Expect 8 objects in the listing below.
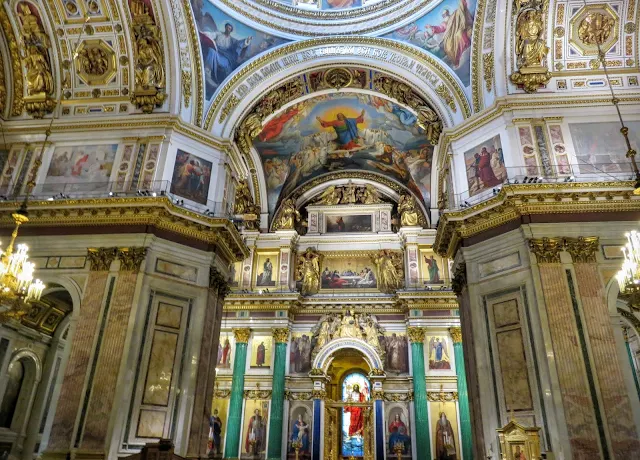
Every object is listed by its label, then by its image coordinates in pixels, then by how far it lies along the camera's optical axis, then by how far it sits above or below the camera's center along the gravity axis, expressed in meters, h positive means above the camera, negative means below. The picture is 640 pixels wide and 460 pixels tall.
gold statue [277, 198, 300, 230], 20.98 +8.65
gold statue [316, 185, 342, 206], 22.02 +9.81
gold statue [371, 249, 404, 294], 19.98 +6.30
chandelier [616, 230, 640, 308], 7.74 +2.60
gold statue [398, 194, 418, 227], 20.57 +8.78
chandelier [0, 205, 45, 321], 7.91 +2.21
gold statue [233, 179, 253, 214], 20.39 +8.95
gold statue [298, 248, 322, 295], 20.41 +6.31
